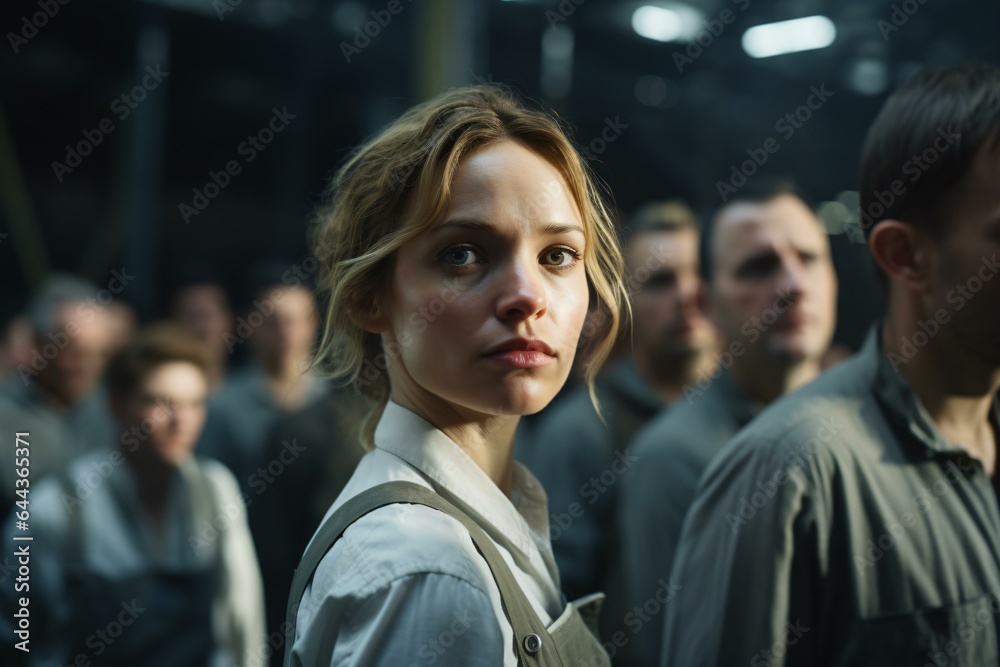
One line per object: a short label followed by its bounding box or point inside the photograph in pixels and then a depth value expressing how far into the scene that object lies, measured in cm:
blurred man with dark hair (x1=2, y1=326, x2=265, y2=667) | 229
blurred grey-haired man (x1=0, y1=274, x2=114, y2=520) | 320
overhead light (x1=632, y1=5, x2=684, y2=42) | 488
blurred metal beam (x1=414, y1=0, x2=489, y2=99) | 469
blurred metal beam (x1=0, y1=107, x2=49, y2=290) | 590
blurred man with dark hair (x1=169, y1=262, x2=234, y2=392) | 461
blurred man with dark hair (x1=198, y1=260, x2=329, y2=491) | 364
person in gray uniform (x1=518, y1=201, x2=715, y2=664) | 251
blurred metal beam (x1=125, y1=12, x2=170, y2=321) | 603
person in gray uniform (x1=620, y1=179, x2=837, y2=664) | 207
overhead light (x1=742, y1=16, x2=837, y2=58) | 403
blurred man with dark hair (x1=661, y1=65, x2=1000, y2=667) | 122
